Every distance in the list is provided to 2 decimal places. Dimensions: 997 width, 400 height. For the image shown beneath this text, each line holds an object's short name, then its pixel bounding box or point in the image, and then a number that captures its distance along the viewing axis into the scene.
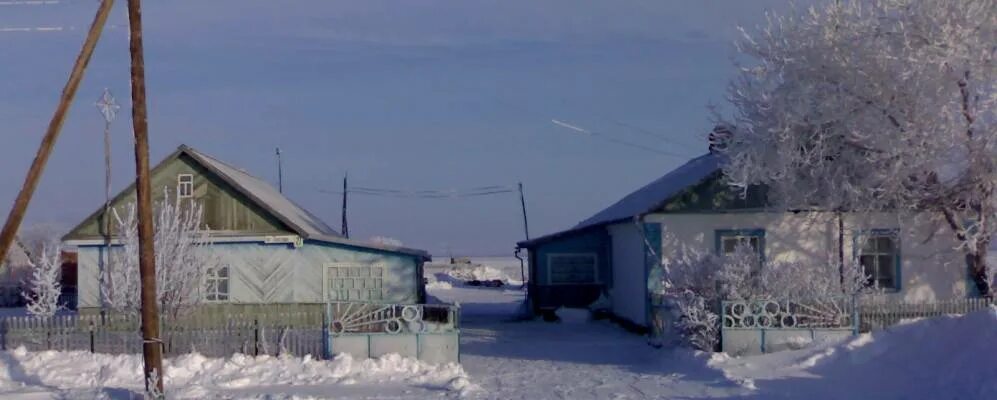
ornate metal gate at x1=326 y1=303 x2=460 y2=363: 20.56
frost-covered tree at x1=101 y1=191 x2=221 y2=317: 22.92
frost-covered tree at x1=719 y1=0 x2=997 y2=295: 21.47
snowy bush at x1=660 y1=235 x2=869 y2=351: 21.19
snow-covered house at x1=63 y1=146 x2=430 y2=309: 27.67
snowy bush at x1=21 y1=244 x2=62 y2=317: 26.38
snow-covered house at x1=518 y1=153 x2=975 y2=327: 25.83
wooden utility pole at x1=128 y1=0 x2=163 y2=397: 16.42
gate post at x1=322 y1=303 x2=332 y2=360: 20.64
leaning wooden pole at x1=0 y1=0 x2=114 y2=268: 15.76
